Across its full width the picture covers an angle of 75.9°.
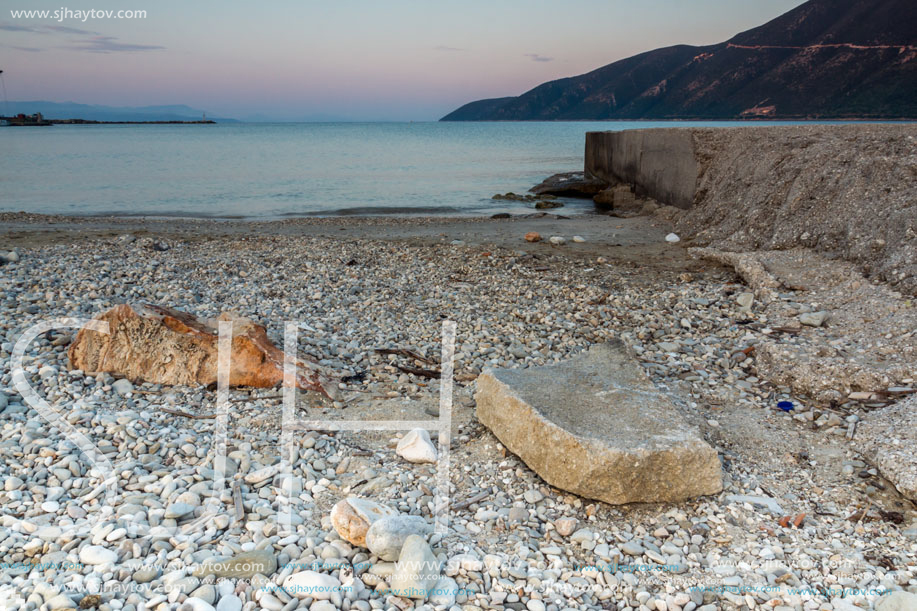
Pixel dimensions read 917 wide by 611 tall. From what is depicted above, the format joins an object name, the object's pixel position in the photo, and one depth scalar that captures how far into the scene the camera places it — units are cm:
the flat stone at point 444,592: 222
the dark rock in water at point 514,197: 1669
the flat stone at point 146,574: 222
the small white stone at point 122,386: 373
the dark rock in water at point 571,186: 1670
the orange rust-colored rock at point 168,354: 389
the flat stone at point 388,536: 238
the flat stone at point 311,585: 219
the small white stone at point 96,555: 229
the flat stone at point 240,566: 227
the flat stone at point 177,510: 257
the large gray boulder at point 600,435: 276
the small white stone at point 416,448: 318
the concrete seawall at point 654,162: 1032
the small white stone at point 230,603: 212
